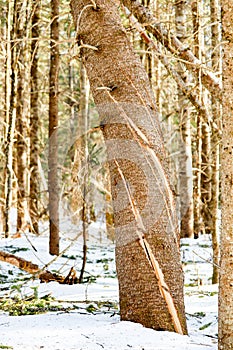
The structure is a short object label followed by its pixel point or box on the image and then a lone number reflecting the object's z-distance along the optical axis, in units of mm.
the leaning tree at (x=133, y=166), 6457
